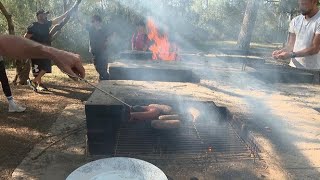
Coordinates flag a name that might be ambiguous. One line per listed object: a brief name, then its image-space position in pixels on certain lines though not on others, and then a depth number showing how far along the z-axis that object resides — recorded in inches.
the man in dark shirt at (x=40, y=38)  222.0
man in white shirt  135.8
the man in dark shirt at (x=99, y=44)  258.1
